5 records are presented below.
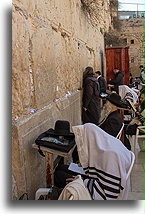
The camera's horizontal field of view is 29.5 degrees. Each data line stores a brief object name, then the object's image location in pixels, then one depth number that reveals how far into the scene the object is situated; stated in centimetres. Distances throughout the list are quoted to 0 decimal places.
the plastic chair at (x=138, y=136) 369
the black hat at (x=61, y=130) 220
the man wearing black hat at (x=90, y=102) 481
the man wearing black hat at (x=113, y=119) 282
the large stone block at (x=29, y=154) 194
